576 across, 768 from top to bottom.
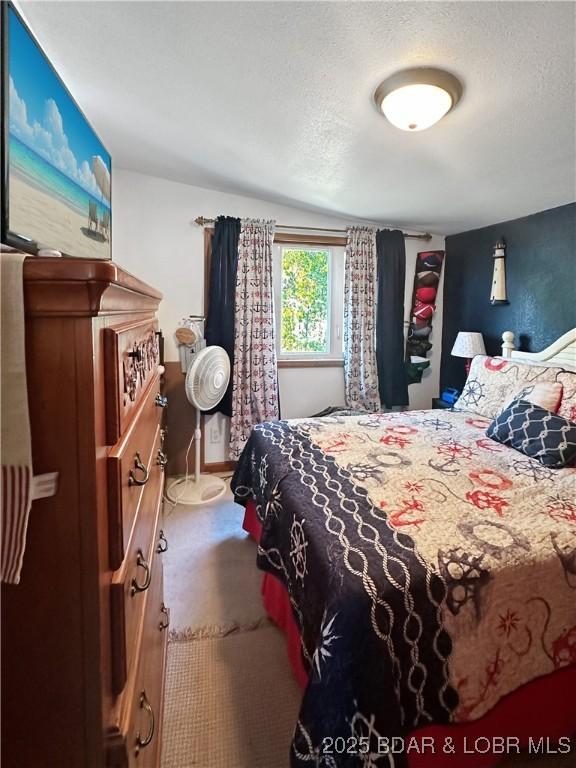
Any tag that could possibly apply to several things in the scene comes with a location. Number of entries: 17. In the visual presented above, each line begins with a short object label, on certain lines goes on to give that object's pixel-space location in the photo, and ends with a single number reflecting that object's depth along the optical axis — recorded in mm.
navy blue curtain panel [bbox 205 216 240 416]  3316
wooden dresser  536
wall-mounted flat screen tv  965
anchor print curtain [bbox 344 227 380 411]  3664
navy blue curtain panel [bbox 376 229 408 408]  3711
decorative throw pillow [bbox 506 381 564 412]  2297
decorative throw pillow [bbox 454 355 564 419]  2537
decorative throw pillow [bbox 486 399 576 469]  1922
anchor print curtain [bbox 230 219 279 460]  3391
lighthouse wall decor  3197
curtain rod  3326
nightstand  3561
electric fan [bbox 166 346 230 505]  2861
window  3723
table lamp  3328
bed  1019
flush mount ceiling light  1557
